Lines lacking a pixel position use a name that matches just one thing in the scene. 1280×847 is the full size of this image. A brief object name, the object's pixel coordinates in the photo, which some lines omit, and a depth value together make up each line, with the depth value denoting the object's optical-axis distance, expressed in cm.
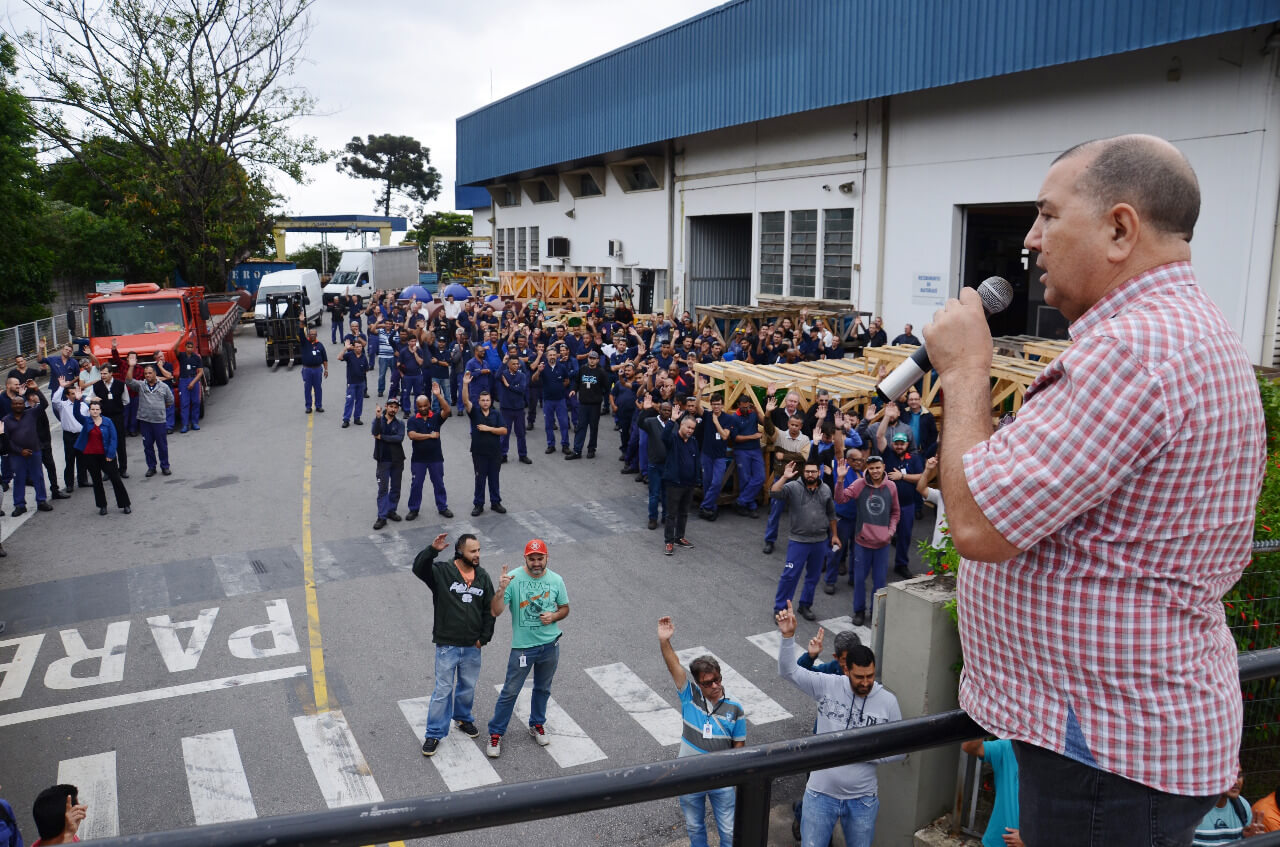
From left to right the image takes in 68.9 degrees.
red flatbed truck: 2220
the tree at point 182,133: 4116
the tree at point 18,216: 2850
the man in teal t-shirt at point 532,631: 823
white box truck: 4684
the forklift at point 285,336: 3067
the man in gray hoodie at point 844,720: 594
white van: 3816
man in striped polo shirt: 618
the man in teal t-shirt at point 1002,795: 446
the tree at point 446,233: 7612
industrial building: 1510
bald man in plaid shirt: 142
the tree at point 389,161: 9706
